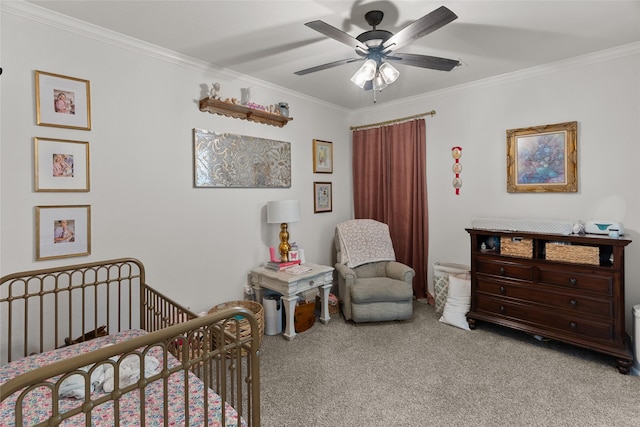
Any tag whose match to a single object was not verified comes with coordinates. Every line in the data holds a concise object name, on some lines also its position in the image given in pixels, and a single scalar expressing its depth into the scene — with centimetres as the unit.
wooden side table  303
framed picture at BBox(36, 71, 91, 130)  215
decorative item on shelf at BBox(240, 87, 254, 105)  332
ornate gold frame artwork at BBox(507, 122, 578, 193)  302
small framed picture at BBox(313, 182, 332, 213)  413
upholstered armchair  331
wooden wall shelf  297
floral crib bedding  131
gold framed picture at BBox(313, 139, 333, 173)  412
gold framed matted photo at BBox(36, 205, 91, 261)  217
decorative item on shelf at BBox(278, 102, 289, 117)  355
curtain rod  390
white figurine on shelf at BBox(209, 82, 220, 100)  296
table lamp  330
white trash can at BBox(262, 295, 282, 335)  317
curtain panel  399
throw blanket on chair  380
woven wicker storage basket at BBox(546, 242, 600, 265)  256
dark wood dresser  248
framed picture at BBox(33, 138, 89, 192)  215
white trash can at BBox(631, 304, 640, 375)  238
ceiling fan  188
